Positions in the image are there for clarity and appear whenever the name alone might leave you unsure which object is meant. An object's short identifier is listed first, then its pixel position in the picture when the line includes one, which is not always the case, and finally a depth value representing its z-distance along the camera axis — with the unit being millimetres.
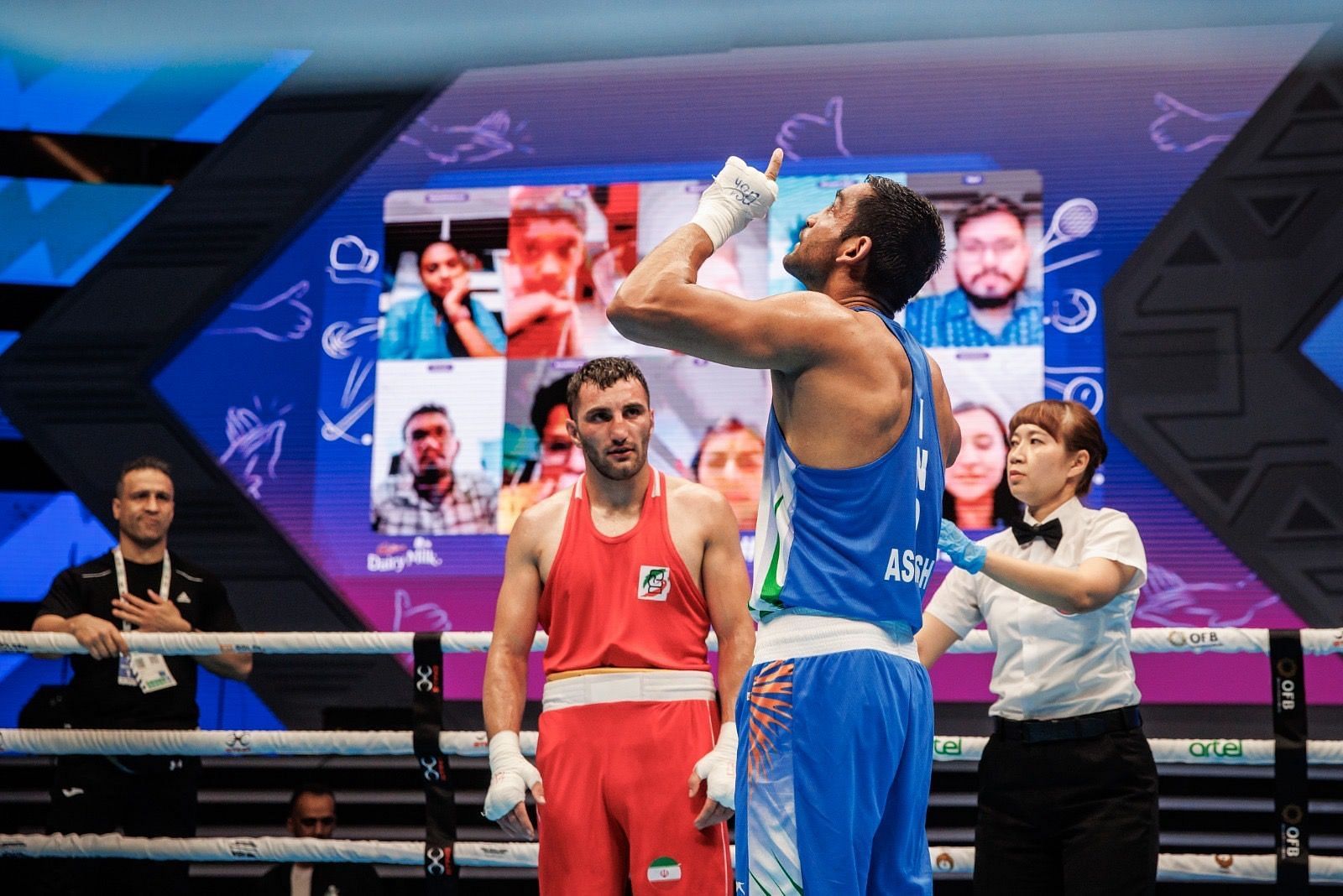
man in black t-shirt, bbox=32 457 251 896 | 4188
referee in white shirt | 2936
